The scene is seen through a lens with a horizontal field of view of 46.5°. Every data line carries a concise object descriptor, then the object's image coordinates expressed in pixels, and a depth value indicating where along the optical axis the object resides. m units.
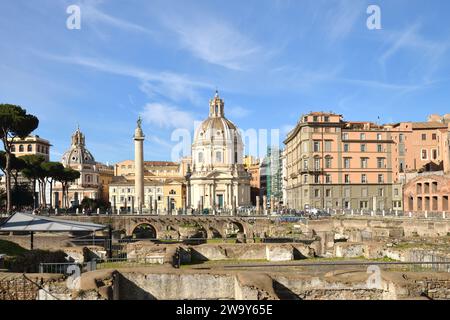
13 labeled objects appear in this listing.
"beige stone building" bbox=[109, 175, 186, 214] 116.31
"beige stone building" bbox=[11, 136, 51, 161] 110.11
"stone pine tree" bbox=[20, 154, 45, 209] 68.94
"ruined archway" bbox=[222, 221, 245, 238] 58.12
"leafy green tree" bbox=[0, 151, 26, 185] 64.75
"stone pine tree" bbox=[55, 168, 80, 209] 76.57
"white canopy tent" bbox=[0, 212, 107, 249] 23.47
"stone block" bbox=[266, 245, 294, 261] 25.27
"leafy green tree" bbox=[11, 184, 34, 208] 70.96
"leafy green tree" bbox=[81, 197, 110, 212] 88.44
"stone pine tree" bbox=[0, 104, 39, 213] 48.25
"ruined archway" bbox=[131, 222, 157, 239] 56.31
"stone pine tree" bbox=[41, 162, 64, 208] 72.50
